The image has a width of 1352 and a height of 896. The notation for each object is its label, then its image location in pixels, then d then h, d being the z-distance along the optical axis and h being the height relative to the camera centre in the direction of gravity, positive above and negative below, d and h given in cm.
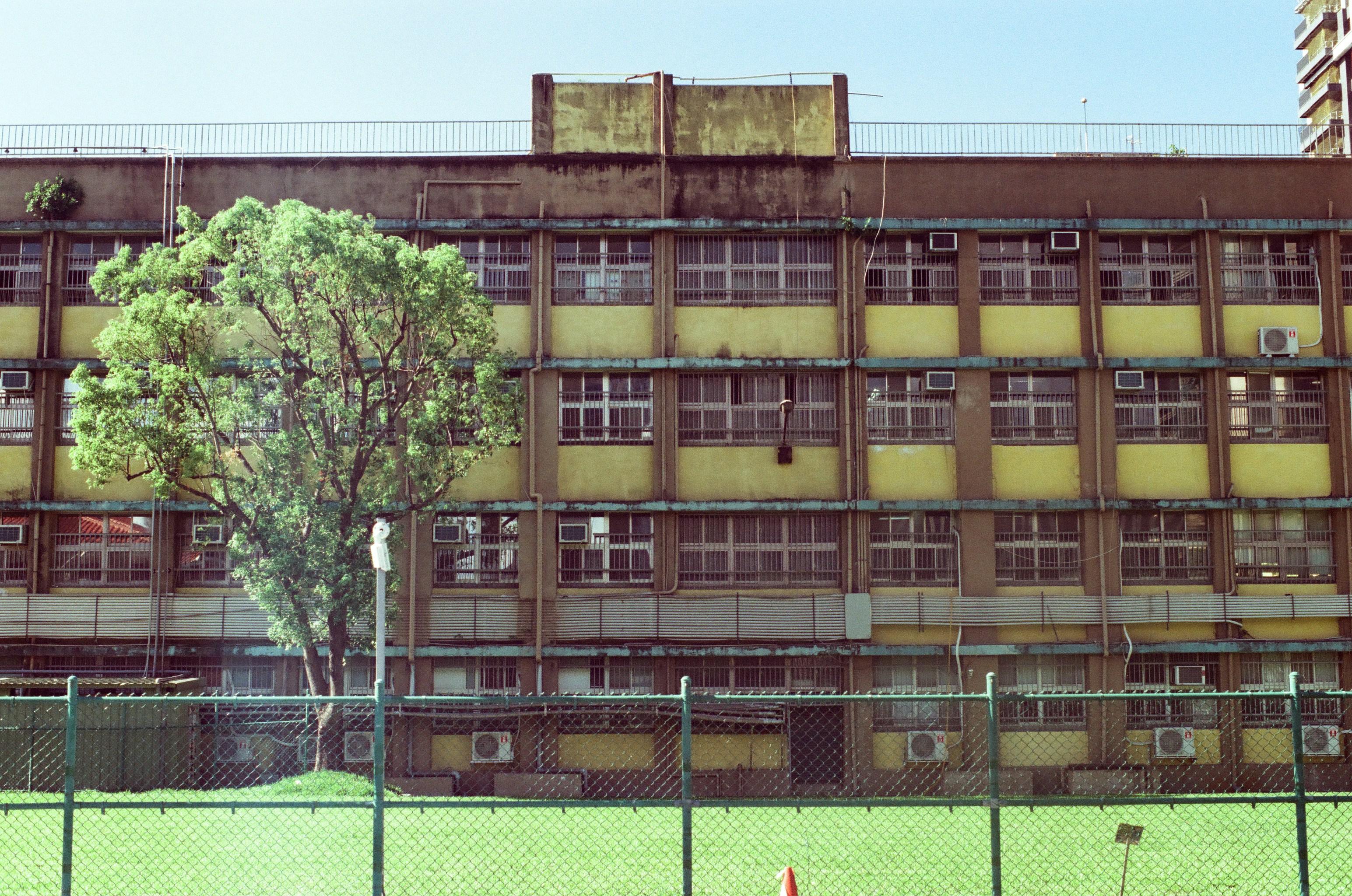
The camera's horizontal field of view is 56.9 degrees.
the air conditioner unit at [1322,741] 2519 -400
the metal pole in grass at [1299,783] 931 -178
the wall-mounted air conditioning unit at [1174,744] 2484 -397
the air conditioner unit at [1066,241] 2588 +631
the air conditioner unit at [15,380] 2573 +365
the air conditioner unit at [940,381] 2572 +342
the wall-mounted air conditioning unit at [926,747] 2464 -395
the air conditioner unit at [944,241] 2597 +634
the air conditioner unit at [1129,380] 2594 +342
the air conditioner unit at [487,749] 2469 -388
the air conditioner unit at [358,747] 2445 -381
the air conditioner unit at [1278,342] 2597 +418
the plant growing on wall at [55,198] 2580 +743
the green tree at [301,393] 2041 +276
